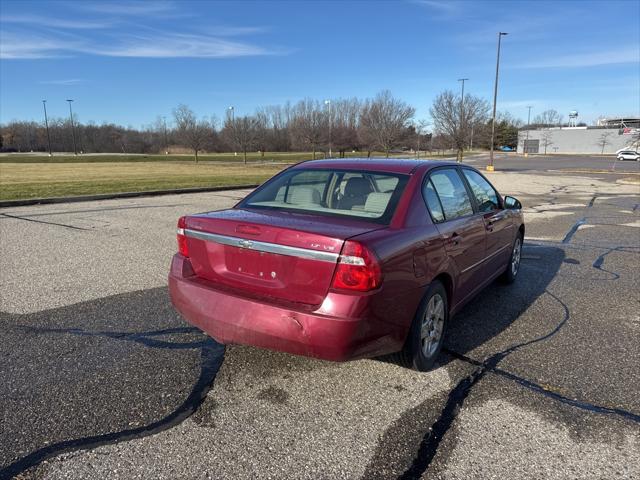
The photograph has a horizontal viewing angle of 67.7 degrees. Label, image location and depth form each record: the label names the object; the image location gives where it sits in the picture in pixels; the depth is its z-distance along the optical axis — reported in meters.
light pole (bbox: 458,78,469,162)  39.50
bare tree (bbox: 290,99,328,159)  51.69
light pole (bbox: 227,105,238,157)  54.94
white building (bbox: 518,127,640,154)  92.25
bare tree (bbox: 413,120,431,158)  52.47
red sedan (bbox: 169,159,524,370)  2.72
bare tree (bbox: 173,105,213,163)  54.94
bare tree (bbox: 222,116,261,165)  53.75
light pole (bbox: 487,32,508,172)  33.25
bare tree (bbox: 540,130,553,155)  98.75
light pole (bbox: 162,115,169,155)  92.86
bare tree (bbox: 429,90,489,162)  39.75
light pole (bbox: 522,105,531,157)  97.75
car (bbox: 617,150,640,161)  60.13
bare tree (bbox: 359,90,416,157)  42.75
